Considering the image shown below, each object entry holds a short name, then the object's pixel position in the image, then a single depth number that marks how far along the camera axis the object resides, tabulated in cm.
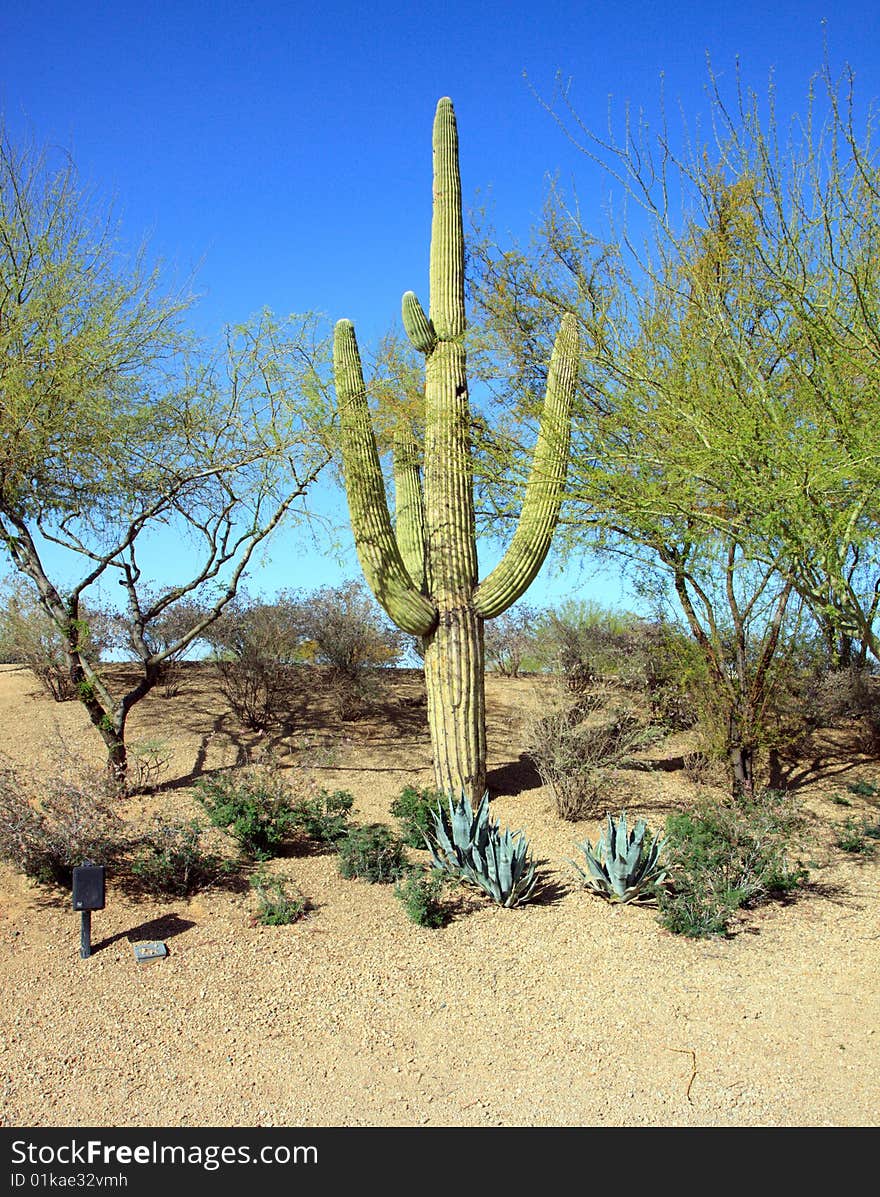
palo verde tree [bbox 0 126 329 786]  884
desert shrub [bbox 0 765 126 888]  623
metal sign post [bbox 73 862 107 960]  546
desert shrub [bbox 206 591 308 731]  1204
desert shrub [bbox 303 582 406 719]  1262
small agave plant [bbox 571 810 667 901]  690
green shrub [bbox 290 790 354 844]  768
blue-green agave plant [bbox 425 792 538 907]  680
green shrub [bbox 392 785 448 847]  793
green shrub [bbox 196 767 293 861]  730
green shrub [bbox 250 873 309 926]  619
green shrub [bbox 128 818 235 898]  648
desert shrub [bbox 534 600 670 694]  1295
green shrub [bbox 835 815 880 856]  859
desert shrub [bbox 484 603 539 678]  1574
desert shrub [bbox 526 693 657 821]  909
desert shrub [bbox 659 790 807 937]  652
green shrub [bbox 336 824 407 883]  709
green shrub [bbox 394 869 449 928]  636
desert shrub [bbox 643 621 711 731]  1054
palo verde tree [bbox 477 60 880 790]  531
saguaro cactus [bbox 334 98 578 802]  894
